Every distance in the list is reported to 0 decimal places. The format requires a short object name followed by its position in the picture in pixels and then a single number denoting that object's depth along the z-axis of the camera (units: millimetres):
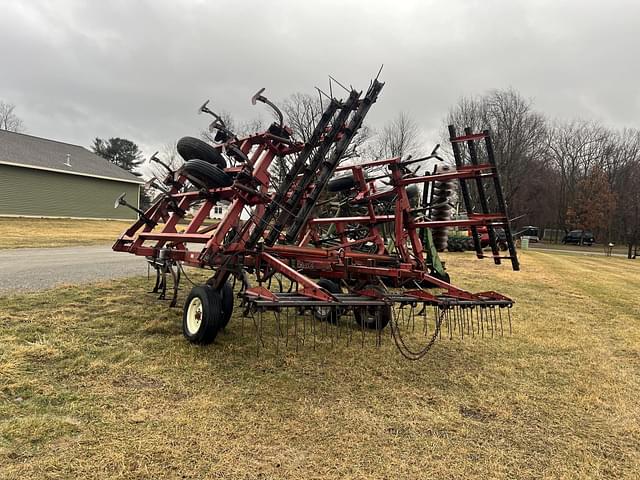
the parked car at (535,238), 47897
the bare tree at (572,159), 50094
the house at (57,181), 27125
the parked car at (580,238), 45344
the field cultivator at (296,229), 4488
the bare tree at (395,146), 38906
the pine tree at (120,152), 59000
